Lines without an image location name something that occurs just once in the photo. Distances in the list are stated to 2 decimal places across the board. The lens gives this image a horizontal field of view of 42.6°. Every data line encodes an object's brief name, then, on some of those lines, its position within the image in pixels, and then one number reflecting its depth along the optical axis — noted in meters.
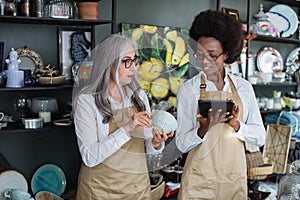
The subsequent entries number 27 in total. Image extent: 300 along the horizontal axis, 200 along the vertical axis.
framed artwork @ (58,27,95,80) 2.17
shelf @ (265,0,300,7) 3.39
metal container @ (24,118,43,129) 1.93
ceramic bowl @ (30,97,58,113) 2.02
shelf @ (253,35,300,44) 3.05
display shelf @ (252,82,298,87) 3.09
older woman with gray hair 1.35
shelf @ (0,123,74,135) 1.86
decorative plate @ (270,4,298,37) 3.38
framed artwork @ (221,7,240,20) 2.91
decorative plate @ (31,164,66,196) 2.14
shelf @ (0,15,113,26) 1.86
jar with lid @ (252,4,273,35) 3.05
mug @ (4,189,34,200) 1.79
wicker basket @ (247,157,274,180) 2.58
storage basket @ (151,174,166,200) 1.99
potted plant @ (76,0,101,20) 2.05
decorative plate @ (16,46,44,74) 2.03
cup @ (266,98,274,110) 3.14
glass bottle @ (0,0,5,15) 1.83
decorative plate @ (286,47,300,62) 3.54
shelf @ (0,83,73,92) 1.85
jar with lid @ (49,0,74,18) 1.96
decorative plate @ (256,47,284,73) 3.29
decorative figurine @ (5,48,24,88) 1.86
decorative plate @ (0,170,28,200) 1.90
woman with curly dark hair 1.54
